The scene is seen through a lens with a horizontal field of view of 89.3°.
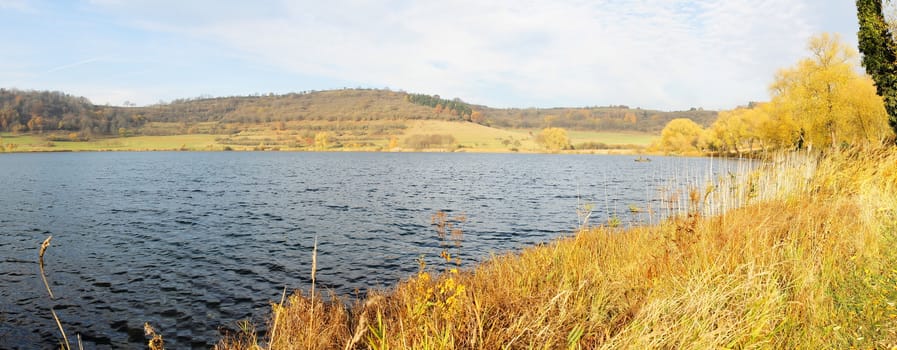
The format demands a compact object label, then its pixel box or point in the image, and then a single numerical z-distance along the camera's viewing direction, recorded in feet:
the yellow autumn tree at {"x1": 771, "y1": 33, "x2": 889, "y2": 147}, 120.26
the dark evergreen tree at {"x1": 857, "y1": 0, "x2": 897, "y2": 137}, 42.99
